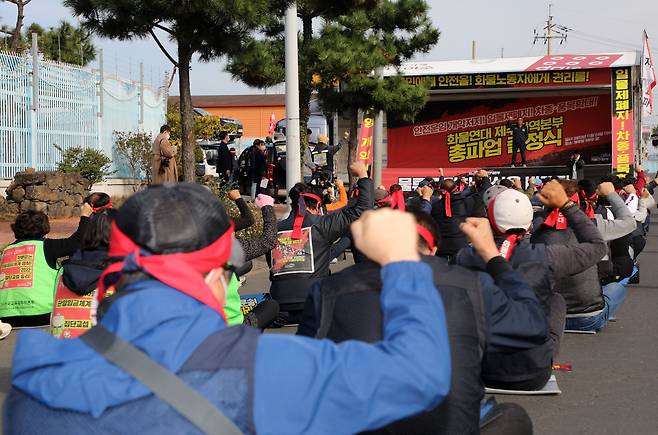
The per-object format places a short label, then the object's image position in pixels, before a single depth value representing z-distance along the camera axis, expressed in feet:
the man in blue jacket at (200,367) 6.98
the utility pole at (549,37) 256.52
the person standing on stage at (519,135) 112.57
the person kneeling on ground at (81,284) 21.18
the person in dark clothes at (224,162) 77.15
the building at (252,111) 240.32
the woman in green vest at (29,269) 29.40
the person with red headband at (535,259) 16.58
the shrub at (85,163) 77.51
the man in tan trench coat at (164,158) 51.38
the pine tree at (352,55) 76.38
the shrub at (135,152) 90.63
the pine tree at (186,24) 49.32
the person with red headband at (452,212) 45.21
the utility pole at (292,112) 54.08
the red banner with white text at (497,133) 119.96
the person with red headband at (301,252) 28.43
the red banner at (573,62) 110.01
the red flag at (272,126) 117.60
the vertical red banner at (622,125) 107.86
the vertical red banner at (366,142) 105.70
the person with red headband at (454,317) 11.32
